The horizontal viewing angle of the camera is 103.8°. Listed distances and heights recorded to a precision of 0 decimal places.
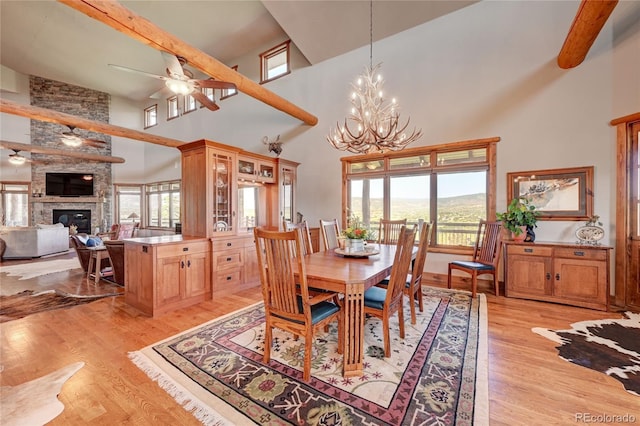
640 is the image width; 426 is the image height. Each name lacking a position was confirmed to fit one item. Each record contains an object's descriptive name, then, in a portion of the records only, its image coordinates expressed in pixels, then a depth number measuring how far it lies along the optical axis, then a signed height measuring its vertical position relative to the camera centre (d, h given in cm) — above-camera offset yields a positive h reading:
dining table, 191 -60
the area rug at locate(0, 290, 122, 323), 316 -125
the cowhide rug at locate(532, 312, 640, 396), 196 -125
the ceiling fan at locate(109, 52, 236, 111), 298 +166
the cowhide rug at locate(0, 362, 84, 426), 154 -127
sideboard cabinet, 314 -83
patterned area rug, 157 -127
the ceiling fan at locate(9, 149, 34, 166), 716 +154
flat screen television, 862 +98
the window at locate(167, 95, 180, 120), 865 +366
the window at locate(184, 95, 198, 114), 805 +351
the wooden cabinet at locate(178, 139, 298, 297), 379 +11
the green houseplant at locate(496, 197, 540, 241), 359 -10
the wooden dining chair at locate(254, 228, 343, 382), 186 -68
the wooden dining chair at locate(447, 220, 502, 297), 358 -68
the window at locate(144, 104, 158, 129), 945 +370
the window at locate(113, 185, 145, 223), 941 +35
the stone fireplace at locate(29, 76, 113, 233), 842 +181
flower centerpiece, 296 -30
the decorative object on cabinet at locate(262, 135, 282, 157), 591 +156
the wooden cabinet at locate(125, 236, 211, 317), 303 -80
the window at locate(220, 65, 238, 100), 695 +337
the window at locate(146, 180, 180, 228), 880 +30
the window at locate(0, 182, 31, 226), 818 +31
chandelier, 293 +92
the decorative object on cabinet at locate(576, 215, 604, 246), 329 -28
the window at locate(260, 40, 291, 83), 611 +377
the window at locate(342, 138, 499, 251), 426 +45
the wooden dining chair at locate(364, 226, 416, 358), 209 -74
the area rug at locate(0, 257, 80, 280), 494 -121
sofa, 627 -74
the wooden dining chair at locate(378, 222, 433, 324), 272 -66
